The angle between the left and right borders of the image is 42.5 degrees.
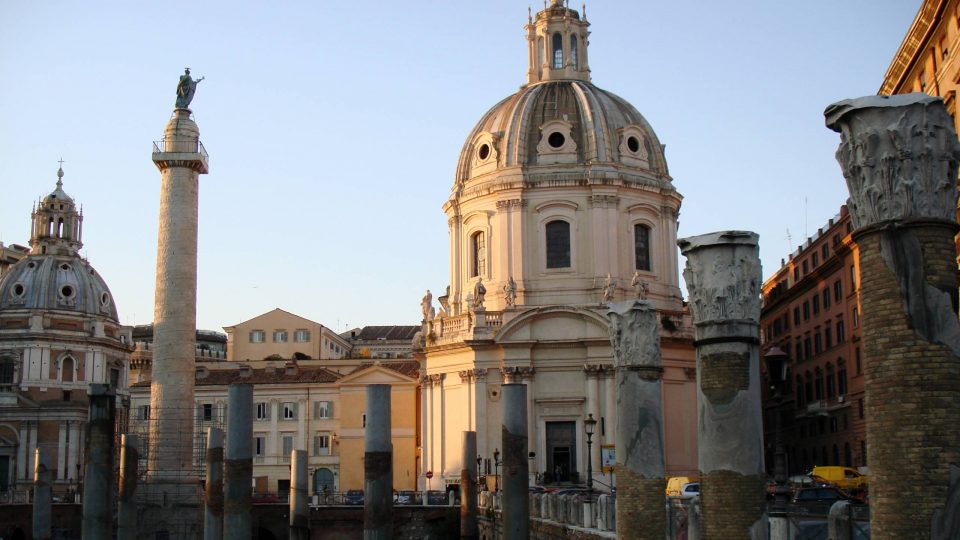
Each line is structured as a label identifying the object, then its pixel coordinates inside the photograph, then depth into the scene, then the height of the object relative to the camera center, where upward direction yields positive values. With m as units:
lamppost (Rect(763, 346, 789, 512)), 22.41 +1.29
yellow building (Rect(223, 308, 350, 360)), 102.44 +10.54
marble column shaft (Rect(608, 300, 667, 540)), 23.86 +0.63
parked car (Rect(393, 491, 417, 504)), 56.88 -1.60
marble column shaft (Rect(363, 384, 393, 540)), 33.56 +0.07
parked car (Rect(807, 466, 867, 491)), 45.03 -0.70
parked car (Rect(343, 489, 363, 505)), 60.13 -1.63
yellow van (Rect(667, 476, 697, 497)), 42.17 -0.85
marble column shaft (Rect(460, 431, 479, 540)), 44.81 -1.03
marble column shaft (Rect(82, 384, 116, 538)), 38.72 -0.21
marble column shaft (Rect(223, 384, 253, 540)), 35.72 -0.10
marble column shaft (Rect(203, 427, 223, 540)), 41.16 -0.98
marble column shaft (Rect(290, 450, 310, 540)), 45.03 -1.26
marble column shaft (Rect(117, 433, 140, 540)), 42.59 -0.93
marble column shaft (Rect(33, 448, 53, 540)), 50.16 -1.68
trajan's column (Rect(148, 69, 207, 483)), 52.66 +6.73
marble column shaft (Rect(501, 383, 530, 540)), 32.28 -0.09
